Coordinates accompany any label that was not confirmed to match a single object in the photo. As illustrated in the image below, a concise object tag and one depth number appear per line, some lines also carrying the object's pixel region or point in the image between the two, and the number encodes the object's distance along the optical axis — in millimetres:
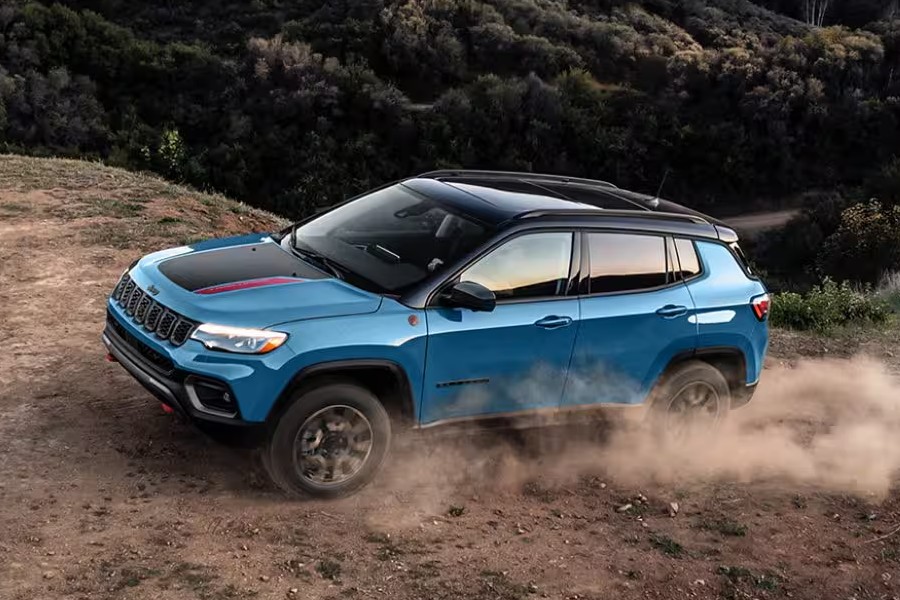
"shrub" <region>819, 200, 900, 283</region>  25266
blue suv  4762
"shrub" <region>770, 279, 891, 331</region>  11250
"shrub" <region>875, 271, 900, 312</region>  13012
